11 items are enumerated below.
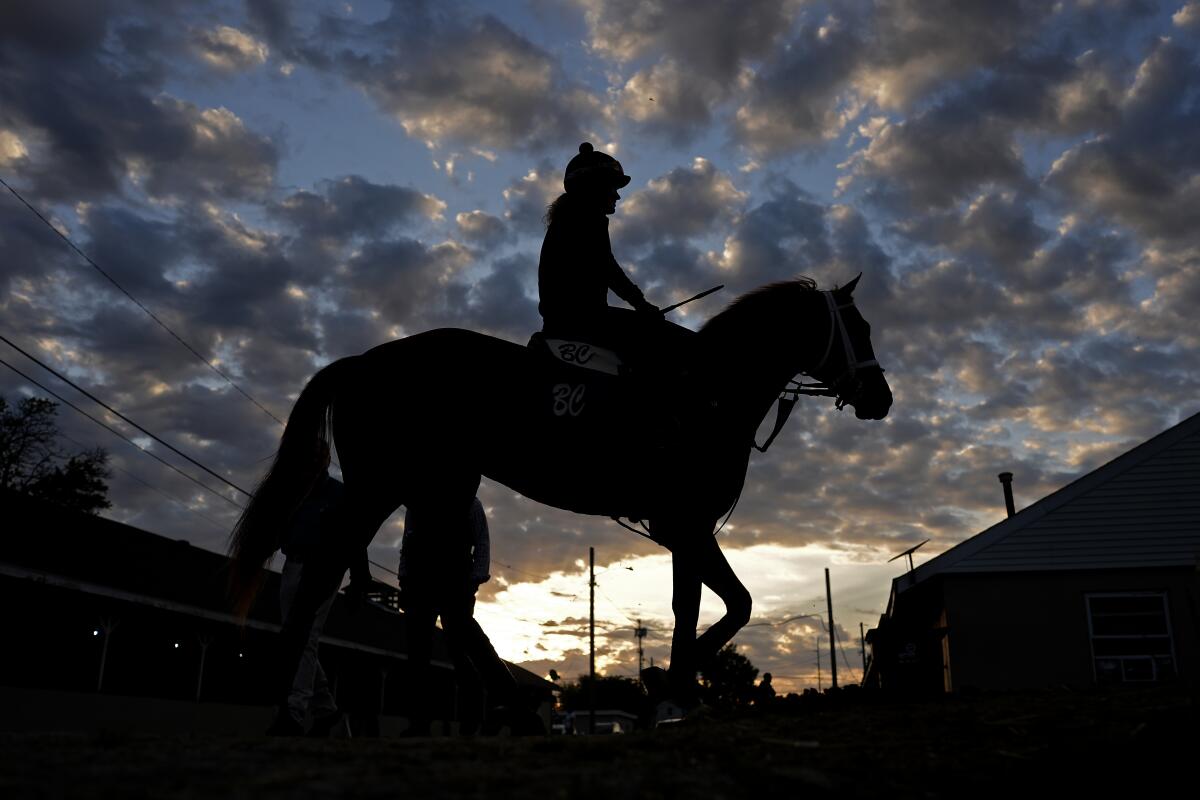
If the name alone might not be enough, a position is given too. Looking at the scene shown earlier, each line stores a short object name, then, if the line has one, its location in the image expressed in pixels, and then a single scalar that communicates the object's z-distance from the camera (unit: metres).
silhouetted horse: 6.23
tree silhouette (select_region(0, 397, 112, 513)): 49.69
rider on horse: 6.69
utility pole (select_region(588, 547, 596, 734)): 51.03
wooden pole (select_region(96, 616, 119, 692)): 17.56
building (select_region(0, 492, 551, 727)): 17.66
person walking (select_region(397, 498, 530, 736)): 6.22
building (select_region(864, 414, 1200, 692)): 18.52
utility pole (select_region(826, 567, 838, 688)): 58.17
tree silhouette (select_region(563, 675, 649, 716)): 121.09
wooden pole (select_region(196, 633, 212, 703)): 20.13
